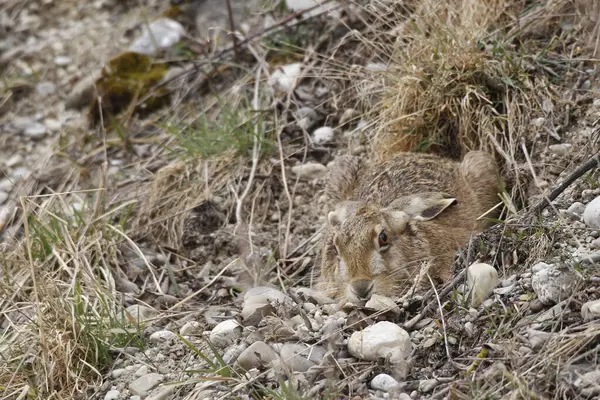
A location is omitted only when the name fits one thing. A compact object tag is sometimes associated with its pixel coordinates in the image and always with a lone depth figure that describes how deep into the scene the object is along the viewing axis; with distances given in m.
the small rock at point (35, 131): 16.28
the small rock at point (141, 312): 10.16
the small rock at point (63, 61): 17.94
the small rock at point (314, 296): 9.89
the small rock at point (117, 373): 9.22
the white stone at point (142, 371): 9.10
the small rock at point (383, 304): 8.90
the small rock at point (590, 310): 7.27
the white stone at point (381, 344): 8.09
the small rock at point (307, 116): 13.47
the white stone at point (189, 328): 9.64
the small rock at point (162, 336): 9.69
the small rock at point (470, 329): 8.03
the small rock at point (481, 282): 8.45
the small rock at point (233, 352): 8.62
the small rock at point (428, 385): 7.58
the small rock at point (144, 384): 8.75
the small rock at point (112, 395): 8.88
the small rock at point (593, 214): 8.51
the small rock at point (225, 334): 9.14
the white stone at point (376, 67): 12.50
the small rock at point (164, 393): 8.37
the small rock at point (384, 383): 7.76
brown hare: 9.85
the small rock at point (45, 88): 17.34
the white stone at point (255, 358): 8.37
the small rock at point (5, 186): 14.67
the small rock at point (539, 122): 11.21
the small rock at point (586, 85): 11.27
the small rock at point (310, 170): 12.98
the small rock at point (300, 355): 8.20
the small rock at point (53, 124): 16.36
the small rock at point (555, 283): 7.77
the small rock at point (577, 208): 8.99
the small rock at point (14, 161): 15.63
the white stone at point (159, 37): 16.31
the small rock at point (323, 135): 13.32
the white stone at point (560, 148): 10.80
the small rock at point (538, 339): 7.27
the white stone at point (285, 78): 13.85
